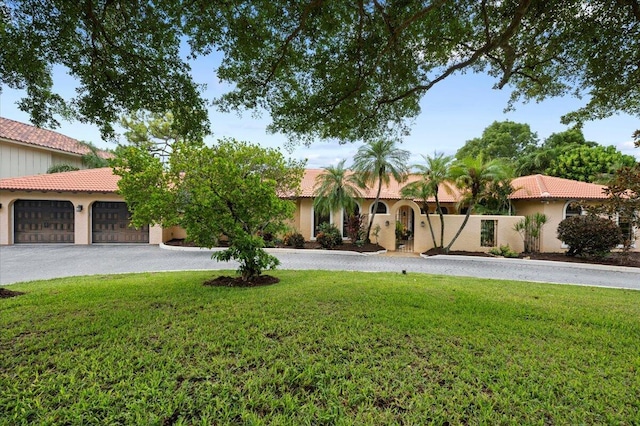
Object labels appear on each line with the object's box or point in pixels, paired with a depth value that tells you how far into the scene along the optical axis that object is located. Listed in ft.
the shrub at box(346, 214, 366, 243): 57.93
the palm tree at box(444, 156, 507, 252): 47.96
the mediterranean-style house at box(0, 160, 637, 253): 55.21
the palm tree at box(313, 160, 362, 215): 54.54
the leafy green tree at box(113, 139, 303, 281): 25.03
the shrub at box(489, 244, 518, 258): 50.42
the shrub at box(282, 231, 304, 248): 58.49
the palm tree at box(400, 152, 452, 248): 50.49
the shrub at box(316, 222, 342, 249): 57.26
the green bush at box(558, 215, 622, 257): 45.01
